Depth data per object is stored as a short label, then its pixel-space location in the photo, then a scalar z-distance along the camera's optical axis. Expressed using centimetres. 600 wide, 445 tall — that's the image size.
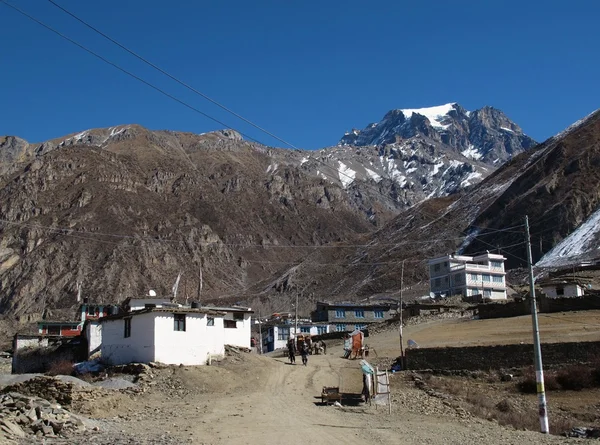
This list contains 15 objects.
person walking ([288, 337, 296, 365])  4342
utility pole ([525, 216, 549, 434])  2461
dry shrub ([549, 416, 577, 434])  2733
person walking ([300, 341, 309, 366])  4269
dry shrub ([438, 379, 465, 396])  3387
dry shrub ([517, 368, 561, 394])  3469
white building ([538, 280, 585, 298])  6066
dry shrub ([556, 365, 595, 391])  3416
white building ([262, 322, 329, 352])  7550
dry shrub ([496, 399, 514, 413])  2992
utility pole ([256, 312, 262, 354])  7174
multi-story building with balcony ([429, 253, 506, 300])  10031
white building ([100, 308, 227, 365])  3738
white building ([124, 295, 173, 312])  5438
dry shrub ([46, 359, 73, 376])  4025
